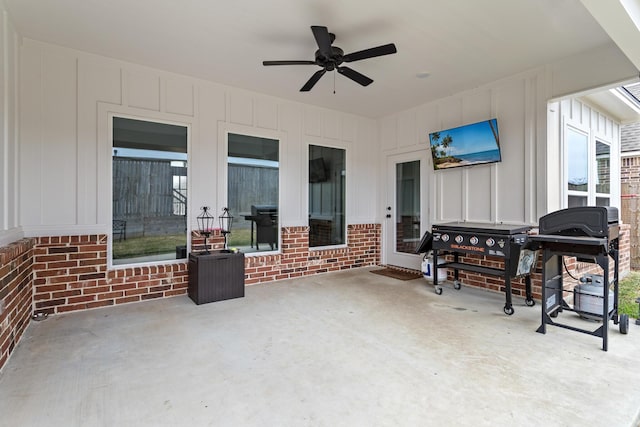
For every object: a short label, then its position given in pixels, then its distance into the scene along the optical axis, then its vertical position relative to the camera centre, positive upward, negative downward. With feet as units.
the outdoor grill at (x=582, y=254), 9.13 -1.25
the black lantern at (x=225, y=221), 15.52 -0.38
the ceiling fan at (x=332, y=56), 9.56 +5.31
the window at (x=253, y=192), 16.03 +1.16
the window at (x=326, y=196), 18.99 +1.10
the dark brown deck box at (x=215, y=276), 13.15 -2.73
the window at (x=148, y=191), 13.20 +0.98
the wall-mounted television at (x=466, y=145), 14.87 +3.45
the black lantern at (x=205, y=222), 14.84 -0.41
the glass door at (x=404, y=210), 18.93 +0.22
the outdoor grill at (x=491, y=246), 12.15 -1.37
